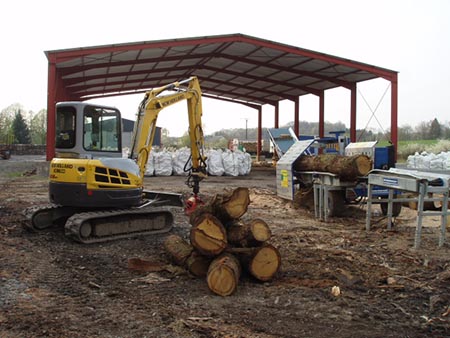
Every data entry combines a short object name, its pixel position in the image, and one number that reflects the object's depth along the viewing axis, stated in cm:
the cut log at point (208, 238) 566
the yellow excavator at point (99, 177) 795
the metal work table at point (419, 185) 770
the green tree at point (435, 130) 5441
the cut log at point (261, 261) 570
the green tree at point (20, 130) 6568
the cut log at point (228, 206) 627
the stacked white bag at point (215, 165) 2584
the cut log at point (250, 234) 587
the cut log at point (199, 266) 589
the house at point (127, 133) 4178
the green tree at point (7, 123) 5884
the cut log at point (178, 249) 621
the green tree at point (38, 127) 7219
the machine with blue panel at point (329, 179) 1096
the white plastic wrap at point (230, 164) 2616
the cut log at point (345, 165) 1027
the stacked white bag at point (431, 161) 2014
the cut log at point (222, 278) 525
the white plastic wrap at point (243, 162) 2664
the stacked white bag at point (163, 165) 2503
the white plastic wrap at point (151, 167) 2488
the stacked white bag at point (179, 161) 2539
